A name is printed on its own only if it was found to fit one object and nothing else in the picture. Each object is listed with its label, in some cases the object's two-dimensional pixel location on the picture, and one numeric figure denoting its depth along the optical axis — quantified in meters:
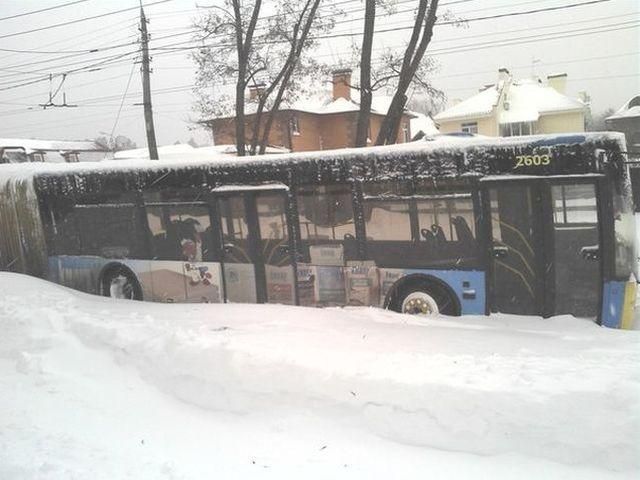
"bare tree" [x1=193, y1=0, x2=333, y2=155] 18.34
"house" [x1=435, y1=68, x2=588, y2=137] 40.09
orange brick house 37.22
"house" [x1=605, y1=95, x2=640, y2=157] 38.94
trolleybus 7.23
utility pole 20.59
